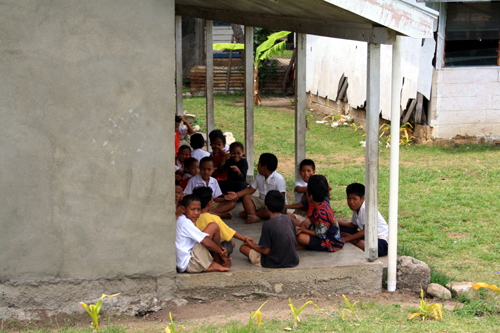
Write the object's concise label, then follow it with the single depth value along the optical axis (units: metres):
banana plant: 18.58
